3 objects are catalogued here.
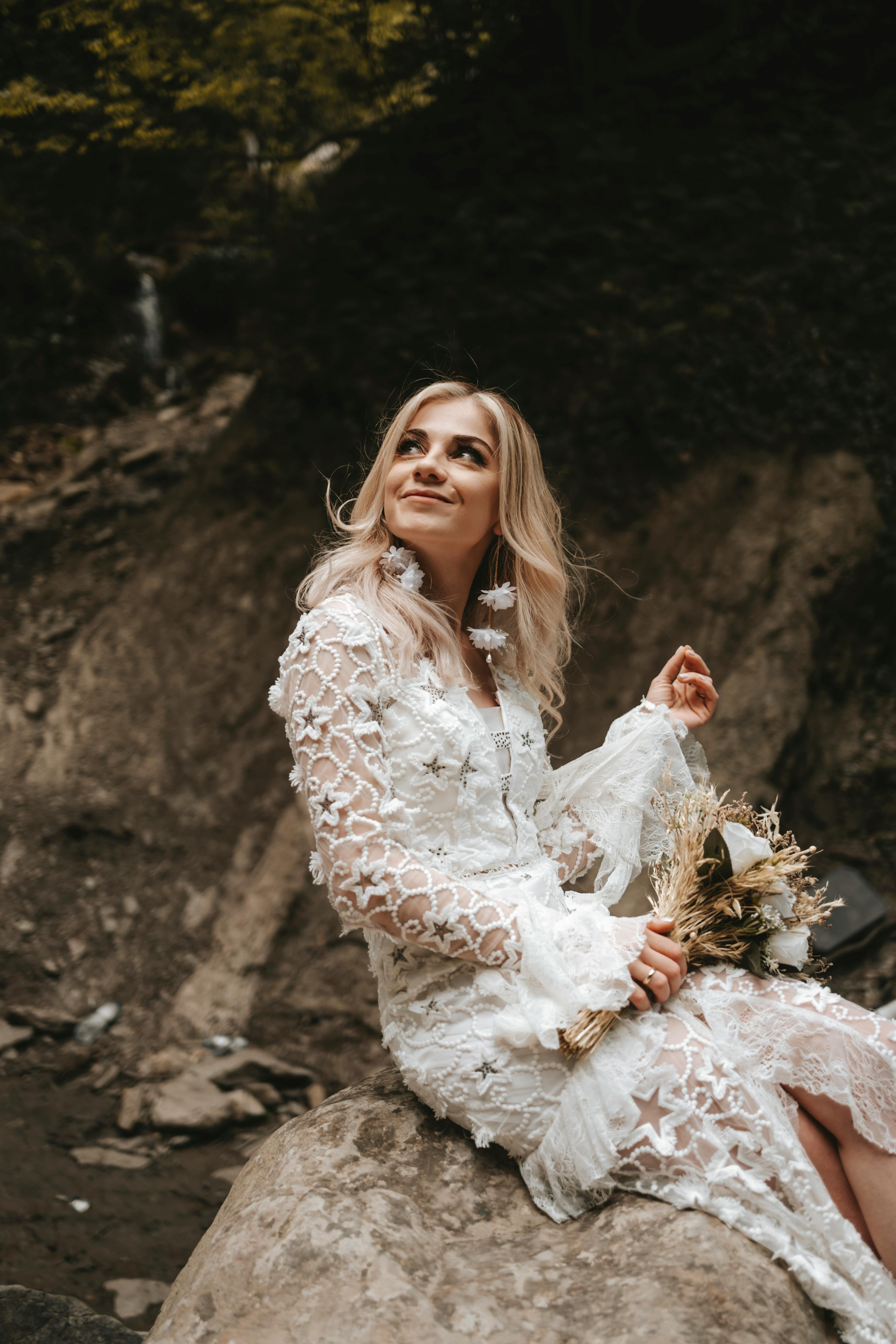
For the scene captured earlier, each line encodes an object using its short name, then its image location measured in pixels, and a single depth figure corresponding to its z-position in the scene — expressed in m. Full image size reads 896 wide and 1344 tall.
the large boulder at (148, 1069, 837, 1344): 1.56
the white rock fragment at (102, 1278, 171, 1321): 2.82
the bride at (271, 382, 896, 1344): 1.74
